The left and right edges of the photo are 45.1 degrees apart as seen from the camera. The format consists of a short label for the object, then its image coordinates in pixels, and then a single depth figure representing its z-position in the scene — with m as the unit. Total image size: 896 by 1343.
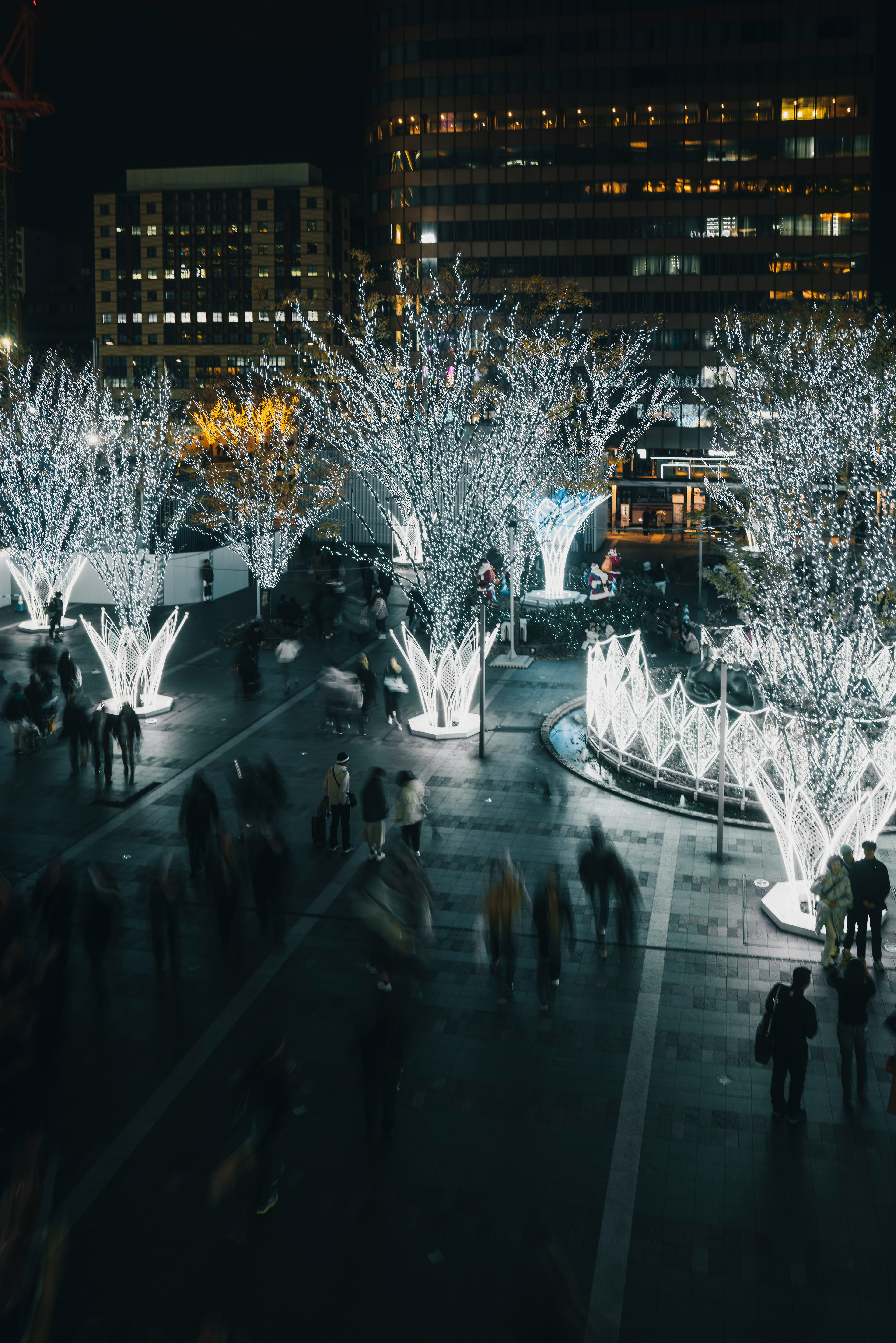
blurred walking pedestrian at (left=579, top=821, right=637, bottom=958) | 10.84
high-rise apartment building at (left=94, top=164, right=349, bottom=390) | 122.62
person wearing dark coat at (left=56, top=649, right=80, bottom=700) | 19.56
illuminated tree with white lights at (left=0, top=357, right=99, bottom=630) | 29.31
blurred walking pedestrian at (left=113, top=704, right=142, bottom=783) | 16.28
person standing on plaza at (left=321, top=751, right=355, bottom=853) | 13.13
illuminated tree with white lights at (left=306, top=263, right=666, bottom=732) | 20.02
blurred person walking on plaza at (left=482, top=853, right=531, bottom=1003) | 9.98
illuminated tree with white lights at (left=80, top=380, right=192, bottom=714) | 20.67
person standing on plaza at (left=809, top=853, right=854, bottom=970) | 9.80
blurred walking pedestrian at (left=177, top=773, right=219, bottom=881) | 12.35
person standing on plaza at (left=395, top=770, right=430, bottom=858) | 12.61
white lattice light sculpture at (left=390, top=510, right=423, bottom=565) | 21.22
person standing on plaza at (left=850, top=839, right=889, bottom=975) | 10.00
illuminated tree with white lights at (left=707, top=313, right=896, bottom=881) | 11.68
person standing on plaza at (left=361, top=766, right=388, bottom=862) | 12.31
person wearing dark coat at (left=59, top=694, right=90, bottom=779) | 16.72
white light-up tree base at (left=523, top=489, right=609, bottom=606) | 31.33
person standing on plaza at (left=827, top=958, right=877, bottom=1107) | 8.16
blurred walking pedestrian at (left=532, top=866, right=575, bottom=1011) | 9.80
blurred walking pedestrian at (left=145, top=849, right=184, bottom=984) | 10.11
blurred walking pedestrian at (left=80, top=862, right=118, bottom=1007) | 9.59
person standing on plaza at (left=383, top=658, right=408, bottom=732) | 19.58
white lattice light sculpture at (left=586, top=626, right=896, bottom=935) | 11.52
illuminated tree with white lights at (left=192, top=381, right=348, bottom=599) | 30.36
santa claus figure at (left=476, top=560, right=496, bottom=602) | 21.12
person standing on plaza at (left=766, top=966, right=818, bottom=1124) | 7.74
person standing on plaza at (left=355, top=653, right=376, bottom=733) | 19.73
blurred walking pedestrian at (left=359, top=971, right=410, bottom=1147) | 7.59
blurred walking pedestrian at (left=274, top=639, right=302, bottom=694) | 24.86
